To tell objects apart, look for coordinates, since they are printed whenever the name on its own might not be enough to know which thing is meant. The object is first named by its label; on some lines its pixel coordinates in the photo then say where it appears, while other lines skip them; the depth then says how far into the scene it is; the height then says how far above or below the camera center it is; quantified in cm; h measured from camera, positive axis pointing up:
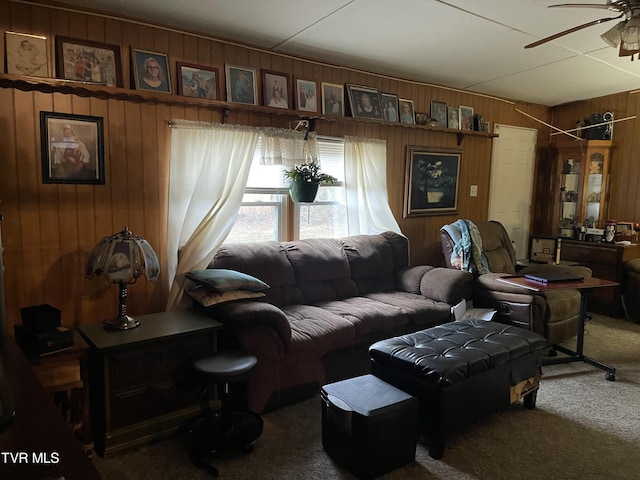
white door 533 +19
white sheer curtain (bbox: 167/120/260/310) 313 -1
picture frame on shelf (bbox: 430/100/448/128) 461 +84
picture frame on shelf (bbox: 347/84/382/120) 399 +82
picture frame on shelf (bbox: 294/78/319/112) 369 +80
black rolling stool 223 -126
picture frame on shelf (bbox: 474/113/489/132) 497 +80
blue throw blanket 410 -47
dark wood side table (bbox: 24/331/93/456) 210 -91
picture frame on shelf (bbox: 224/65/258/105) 333 +79
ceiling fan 225 +87
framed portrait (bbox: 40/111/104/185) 269 +24
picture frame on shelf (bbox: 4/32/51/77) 254 +75
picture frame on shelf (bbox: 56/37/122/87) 270 +77
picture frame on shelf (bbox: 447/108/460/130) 475 +82
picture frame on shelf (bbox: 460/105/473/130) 486 +84
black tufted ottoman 231 -96
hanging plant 356 +9
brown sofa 266 -84
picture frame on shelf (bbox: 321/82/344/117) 385 +81
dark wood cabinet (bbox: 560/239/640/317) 475 -72
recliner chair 358 -90
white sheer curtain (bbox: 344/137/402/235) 408 +6
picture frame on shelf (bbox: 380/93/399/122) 422 +83
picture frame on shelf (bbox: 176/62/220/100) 313 +77
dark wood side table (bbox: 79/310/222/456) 229 -101
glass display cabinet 515 +15
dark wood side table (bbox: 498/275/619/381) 329 -70
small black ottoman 209 -112
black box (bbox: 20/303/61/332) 228 -68
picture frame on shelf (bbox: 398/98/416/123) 438 +81
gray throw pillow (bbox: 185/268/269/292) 278 -57
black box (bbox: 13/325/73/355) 220 -77
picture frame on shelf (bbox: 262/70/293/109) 350 +80
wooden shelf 255 +60
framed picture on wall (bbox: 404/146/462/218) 453 +14
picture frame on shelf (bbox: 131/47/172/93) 295 +78
